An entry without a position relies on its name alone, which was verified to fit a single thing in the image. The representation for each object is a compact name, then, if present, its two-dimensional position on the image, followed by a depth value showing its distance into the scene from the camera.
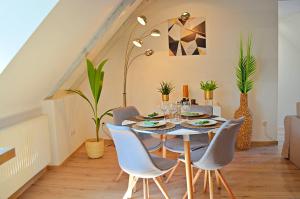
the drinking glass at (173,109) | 2.85
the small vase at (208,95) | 4.18
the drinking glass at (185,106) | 2.99
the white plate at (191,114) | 2.96
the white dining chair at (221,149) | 2.35
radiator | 2.73
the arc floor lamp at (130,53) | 4.46
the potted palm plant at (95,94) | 3.80
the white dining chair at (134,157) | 2.27
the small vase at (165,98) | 4.30
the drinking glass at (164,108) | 2.89
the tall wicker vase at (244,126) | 4.14
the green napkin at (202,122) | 2.56
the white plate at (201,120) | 2.54
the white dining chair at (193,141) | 3.01
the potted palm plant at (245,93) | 4.10
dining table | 2.37
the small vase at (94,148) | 4.04
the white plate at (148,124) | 2.55
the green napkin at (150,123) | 2.59
